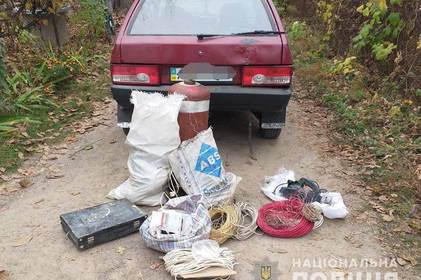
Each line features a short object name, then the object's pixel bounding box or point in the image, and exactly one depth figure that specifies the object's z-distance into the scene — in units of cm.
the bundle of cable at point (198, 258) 279
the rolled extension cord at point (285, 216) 328
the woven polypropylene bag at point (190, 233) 299
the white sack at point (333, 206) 347
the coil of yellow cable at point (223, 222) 317
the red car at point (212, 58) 398
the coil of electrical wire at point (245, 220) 328
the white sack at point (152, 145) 359
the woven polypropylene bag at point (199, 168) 354
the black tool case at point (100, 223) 310
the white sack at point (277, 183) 382
